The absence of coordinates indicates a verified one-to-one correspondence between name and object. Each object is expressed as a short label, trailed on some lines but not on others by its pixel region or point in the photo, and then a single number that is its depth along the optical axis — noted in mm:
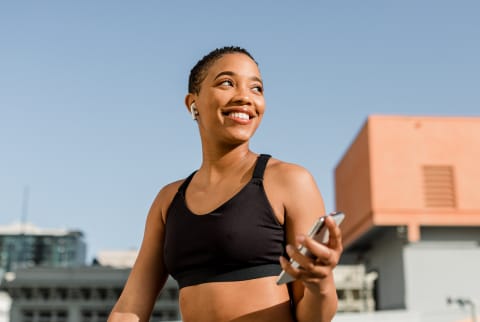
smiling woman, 2119
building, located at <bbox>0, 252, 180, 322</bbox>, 38875
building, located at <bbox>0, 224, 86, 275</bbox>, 88138
